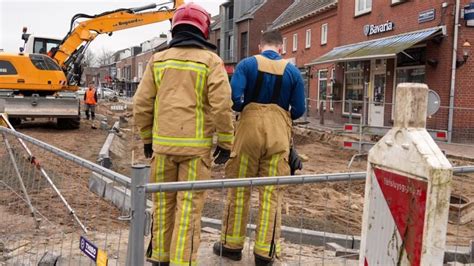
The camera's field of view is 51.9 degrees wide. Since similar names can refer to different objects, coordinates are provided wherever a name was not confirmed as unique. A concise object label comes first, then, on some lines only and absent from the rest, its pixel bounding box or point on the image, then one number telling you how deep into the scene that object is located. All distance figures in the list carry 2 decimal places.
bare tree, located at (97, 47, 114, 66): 109.38
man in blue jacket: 4.02
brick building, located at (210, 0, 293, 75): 40.75
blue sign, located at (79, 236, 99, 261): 2.84
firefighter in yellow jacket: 3.53
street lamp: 15.06
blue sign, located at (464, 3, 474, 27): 14.86
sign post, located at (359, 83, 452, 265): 1.90
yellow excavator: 15.84
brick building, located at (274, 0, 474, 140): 15.35
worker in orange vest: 22.86
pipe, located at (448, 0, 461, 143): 15.00
